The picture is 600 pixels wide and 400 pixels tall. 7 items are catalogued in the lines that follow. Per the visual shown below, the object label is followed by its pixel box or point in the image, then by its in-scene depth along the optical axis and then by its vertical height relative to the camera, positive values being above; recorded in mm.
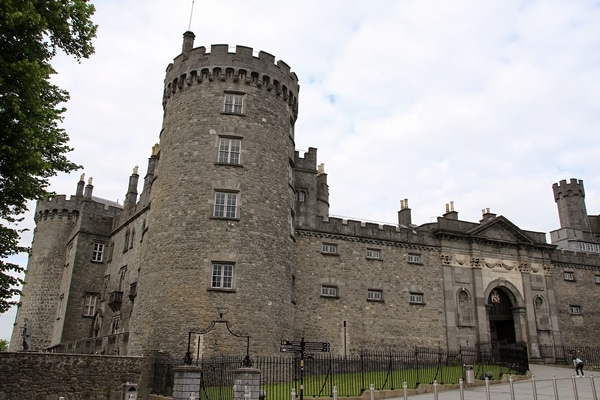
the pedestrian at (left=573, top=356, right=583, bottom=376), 25339 +478
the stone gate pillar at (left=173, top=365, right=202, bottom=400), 17875 -501
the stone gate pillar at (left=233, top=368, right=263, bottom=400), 17219 -475
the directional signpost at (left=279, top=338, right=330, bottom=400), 20708 +1008
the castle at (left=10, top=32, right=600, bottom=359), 25281 +6515
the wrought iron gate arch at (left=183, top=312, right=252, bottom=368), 23725 +1698
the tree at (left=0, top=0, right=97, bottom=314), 14156 +7064
